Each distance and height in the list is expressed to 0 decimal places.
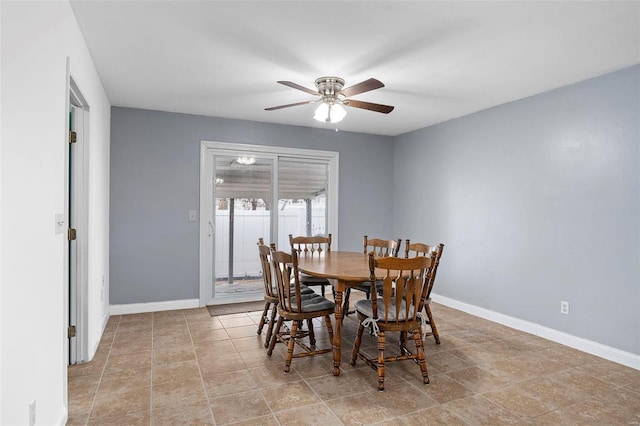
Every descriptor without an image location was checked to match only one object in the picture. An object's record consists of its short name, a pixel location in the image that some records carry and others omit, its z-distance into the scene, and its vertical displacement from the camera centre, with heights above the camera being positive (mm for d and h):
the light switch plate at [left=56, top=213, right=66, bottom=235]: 1886 -70
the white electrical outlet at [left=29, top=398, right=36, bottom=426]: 1500 -840
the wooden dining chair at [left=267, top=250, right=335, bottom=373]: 2648 -717
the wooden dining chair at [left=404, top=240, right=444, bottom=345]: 2791 -360
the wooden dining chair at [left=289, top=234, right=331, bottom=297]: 3559 -414
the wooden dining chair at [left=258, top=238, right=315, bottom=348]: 2979 -650
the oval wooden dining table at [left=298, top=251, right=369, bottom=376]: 2609 -443
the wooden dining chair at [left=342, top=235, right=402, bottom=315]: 3575 -384
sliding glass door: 4574 +57
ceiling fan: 3033 +936
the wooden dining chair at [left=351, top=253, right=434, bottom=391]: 2340 -677
